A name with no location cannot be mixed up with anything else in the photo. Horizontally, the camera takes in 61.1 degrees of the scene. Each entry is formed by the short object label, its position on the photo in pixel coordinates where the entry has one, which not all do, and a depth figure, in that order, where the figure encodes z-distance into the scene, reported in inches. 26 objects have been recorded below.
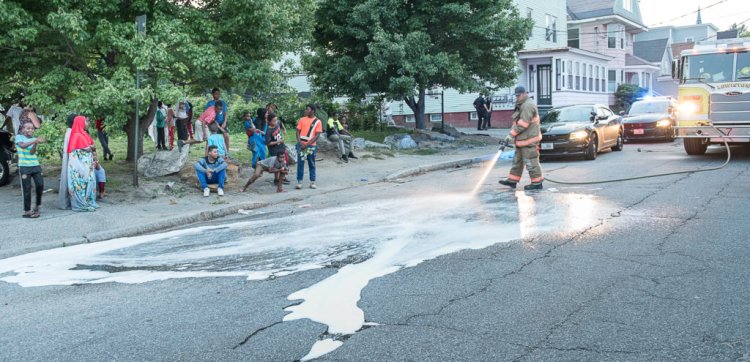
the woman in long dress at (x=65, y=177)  397.4
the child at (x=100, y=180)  438.3
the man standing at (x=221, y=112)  531.5
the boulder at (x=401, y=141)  816.0
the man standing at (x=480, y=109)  1158.3
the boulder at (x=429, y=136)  878.5
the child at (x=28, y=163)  370.9
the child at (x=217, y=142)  467.8
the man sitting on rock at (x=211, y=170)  462.3
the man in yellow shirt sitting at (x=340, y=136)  671.1
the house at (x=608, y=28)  1674.5
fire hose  466.0
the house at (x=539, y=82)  1336.1
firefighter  432.1
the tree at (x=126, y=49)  410.6
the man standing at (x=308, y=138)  486.6
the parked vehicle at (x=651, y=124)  868.6
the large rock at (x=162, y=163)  509.4
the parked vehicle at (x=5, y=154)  483.2
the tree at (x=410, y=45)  768.3
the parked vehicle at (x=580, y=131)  638.5
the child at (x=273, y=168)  485.1
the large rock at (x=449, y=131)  958.2
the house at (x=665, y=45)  2094.0
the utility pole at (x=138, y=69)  410.9
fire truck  564.7
